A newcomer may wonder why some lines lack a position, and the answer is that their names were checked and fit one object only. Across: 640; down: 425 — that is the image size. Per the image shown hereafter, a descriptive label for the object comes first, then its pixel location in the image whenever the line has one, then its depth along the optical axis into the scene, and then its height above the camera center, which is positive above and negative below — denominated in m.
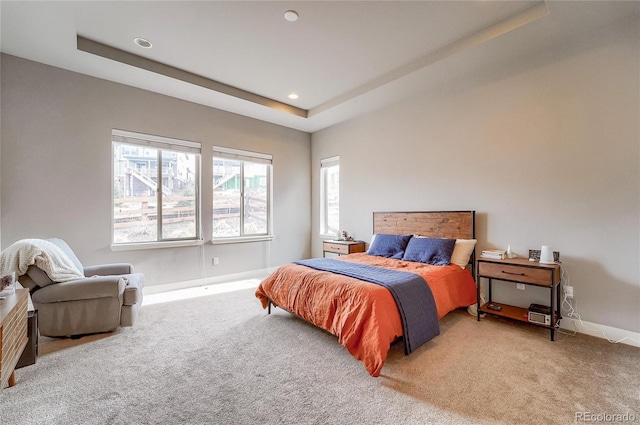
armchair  2.43 -0.84
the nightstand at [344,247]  4.50 -0.60
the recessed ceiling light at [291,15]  2.48 +1.79
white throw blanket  2.36 -0.42
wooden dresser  1.51 -0.74
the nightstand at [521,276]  2.51 -0.64
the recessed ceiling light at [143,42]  2.89 +1.81
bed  2.07 -0.70
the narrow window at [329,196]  5.39 +0.29
